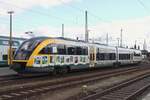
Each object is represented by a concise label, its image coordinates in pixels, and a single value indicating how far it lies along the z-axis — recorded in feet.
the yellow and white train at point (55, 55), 70.28
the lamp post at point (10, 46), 109.86
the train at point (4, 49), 120.60
